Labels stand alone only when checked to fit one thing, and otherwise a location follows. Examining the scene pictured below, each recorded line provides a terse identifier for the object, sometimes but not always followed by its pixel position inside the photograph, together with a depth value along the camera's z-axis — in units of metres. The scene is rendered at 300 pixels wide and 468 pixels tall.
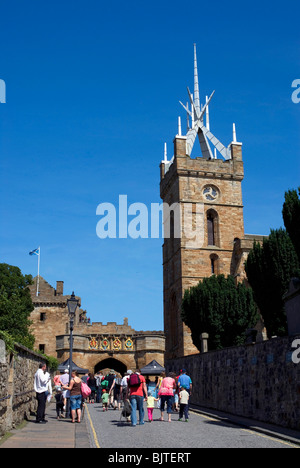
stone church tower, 42.59
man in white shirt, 12.90
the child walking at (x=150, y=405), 14.30
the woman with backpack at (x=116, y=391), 20.45
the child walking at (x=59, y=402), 15.73
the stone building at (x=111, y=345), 42.88
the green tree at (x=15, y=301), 42.94
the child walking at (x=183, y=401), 14.66
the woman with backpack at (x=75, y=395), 13.83
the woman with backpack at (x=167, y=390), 15.90
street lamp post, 17.58
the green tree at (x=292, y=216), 18.56
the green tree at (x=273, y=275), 27.30
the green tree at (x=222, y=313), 32.69
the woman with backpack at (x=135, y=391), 13.09
